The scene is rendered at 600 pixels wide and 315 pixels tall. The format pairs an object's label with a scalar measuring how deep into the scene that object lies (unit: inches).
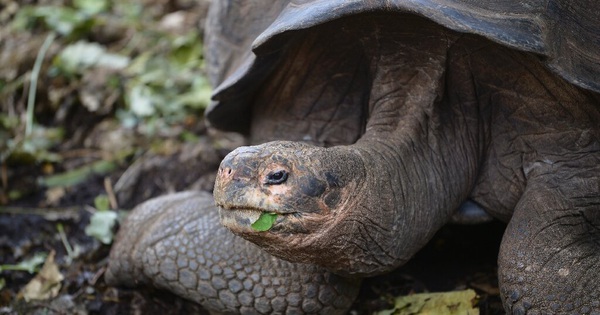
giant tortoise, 184.7
